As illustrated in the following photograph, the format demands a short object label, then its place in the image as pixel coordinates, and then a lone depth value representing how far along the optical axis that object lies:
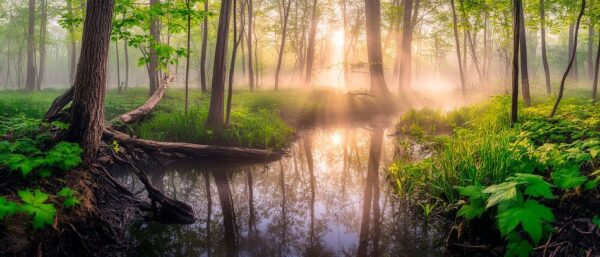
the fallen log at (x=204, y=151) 6.17
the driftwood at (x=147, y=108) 7.76
